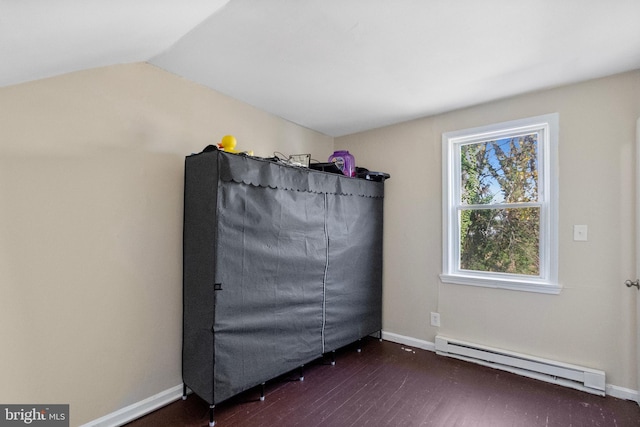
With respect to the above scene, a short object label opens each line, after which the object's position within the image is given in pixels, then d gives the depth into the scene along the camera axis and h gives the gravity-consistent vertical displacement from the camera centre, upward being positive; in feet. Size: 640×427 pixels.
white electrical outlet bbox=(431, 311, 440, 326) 9.80 -3.08
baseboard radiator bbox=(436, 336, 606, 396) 7.33 -3.72
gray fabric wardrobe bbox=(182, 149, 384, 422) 6.42 -1.21
